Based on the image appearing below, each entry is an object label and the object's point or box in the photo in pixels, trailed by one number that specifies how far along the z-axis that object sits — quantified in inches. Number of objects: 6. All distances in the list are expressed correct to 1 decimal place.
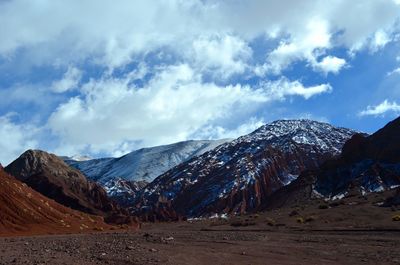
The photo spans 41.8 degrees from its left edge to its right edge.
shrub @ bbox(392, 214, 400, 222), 1693.9
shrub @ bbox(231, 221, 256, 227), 2531.0
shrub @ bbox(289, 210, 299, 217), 2525.6
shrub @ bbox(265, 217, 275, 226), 2245.8
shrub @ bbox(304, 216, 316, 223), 2106.2
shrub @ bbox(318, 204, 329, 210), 2549.5
